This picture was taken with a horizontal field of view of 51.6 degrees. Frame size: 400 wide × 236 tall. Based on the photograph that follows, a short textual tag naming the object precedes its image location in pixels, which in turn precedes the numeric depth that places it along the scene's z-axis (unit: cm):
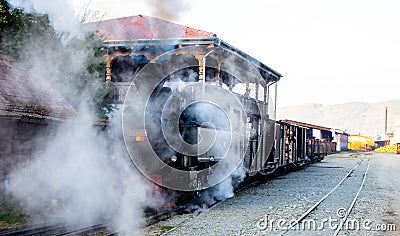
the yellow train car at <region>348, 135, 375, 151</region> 6247
